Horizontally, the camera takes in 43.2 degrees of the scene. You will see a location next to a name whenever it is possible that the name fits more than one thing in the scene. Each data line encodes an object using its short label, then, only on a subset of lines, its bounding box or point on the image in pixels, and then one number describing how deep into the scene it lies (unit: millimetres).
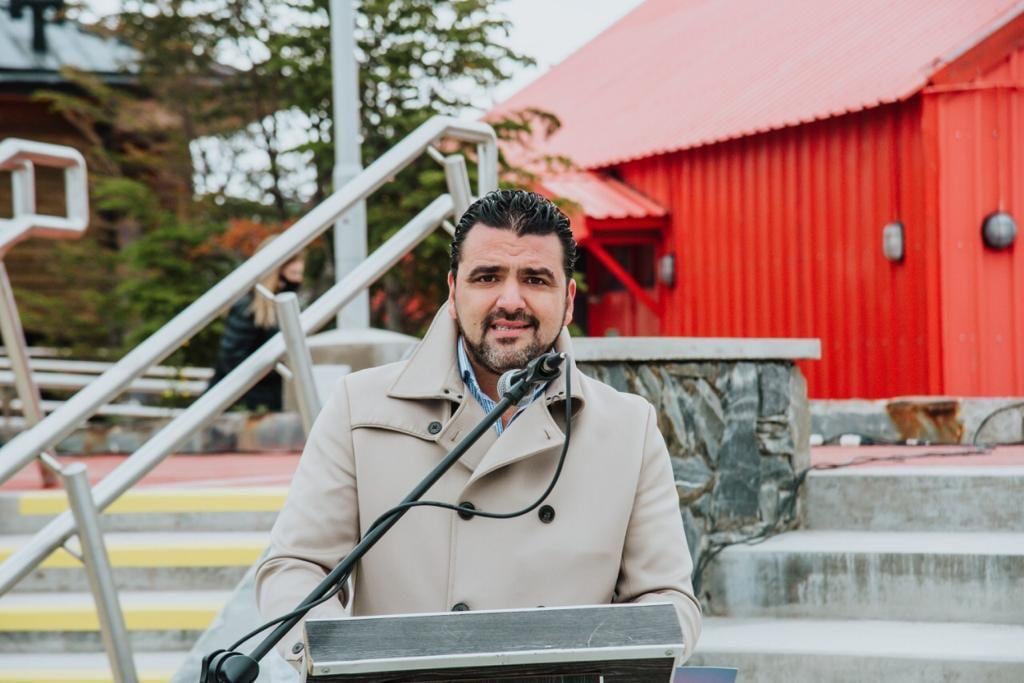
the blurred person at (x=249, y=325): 7379
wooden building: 15797
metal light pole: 7074
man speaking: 2373
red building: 9133
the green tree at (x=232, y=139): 11383
